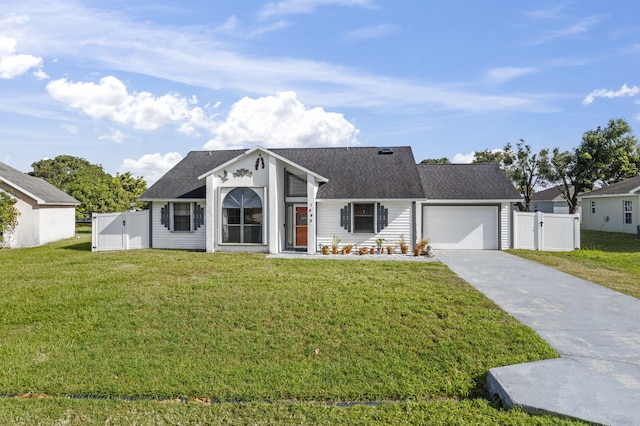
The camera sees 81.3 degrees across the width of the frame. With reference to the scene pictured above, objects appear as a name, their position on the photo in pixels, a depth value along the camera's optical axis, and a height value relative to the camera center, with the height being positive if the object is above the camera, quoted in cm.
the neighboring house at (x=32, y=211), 1928 +65
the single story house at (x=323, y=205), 1556 +72
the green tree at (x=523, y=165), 3856 +581
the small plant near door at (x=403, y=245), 1540 -100
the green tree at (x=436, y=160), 5973 +999
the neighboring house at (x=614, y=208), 2406 +87
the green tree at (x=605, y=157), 3416 +585
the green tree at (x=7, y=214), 1862 +46
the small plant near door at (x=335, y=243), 1557 -92
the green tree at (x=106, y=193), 3166 +259
